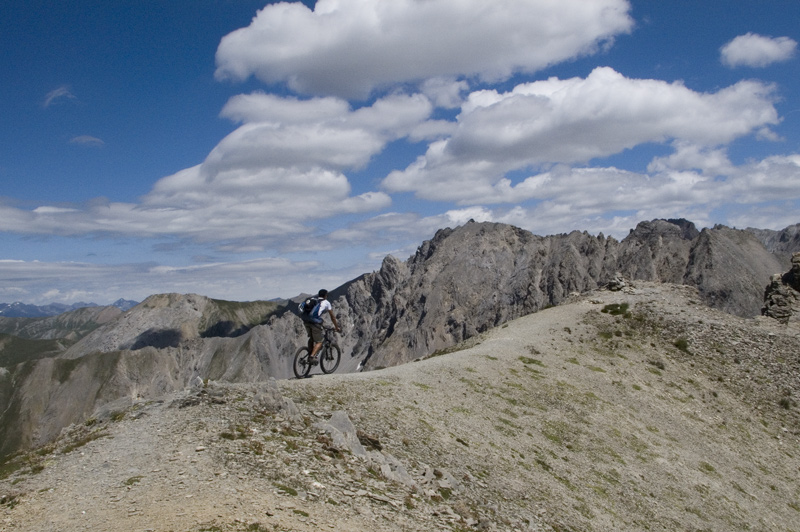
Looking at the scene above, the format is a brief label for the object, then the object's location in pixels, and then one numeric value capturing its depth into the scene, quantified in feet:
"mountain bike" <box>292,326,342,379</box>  89.40
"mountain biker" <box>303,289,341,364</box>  83.56
